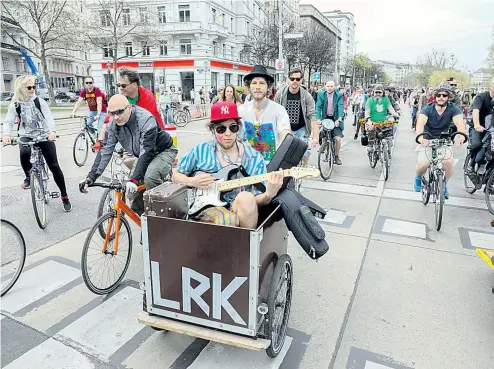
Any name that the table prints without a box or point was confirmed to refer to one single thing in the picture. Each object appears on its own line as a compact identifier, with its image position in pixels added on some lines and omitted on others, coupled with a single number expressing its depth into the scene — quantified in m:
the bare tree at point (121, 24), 34.59
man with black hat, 4.41
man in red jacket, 4.55
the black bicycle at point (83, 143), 8.59
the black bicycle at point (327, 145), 7.67
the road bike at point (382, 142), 7.83
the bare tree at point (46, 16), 26.45
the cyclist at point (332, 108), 8.16
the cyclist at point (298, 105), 5.85
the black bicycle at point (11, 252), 3.40
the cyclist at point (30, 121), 4.93
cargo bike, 2.20
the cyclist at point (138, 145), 3.54
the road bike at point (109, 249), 3.22
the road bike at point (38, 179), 4.84
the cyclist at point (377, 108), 8.40
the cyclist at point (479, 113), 6.30
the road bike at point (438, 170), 5.01
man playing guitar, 2.67
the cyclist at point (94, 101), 9.06
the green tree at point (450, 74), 57.81
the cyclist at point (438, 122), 5.43
